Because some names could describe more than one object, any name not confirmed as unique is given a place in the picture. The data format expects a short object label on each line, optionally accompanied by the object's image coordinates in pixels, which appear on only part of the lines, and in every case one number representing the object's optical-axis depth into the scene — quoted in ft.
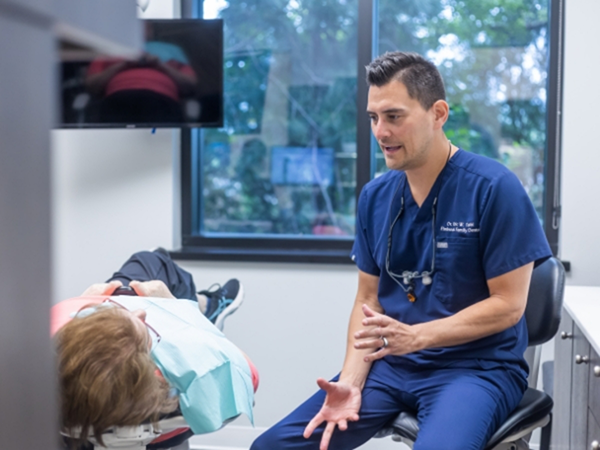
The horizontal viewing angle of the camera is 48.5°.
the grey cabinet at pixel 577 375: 4.90
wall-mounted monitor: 8.05
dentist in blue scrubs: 4.79
